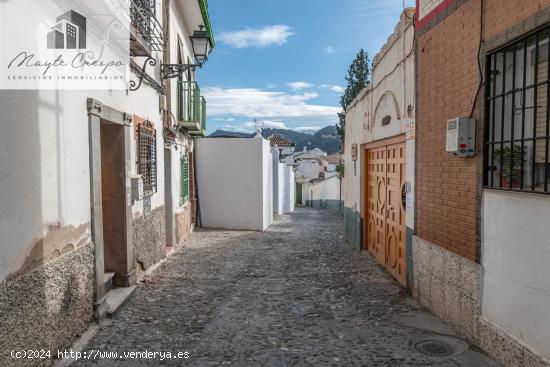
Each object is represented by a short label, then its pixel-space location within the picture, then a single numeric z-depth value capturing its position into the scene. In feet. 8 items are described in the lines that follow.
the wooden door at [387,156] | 20.07
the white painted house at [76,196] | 10.17
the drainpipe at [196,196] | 44.04
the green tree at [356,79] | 115.98
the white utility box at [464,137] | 13.57
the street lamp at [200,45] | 25.52
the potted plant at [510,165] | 12.16
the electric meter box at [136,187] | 19.67
